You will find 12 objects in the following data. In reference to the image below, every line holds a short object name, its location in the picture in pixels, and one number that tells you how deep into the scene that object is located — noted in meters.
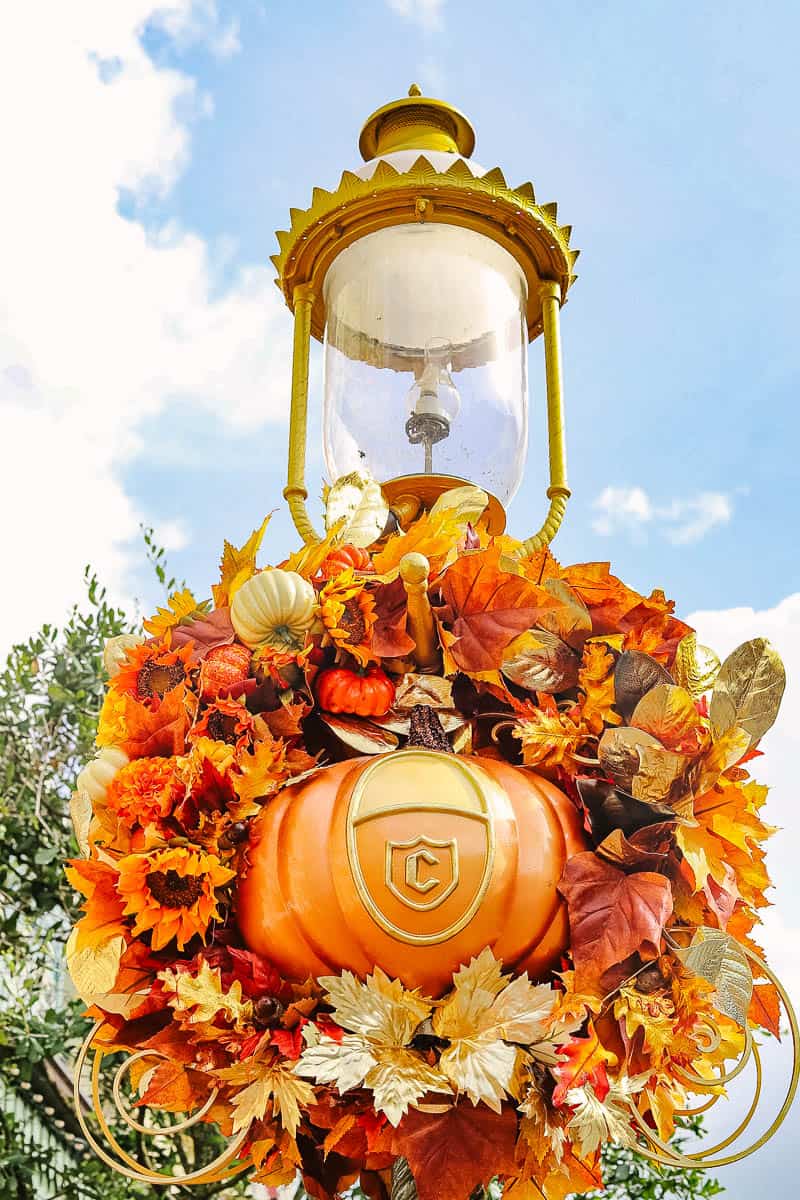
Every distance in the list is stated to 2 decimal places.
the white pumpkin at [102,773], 1.32
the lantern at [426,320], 1.79
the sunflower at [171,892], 1.22
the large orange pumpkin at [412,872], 1.19
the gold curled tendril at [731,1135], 1.21
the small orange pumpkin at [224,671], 1.33
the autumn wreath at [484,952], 1.17
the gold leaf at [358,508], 1.57
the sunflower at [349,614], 1.37
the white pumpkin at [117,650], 1.48
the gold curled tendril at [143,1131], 1.25
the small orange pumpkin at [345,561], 1.42
